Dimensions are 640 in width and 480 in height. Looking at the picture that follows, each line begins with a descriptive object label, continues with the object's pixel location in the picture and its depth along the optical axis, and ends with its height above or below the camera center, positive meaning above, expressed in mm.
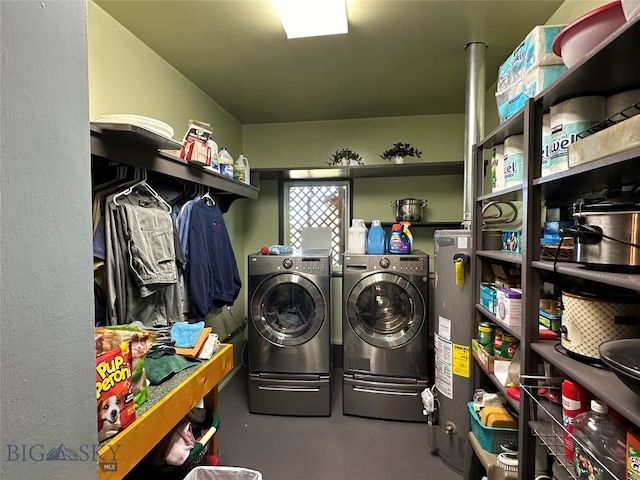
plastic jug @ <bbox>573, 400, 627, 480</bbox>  813 -581
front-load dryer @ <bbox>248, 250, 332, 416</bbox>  2318 -824
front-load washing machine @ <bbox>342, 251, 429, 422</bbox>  2256 -785
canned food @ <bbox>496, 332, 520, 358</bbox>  1439 -521
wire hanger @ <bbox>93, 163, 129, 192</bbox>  1468 +286
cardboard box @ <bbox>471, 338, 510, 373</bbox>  1496 -618
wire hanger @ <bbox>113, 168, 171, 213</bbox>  1454 +234
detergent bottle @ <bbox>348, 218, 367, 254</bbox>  2475 -52
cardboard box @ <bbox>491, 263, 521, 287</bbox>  1515 -211
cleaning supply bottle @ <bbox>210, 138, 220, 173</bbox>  1942 +500
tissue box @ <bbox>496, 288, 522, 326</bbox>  1292 -309
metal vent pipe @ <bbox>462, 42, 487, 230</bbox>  1900 +811
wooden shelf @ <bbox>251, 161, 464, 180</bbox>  2615 +560
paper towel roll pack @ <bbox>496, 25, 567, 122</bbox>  1085 +600
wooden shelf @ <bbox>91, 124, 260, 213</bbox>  1155 +354
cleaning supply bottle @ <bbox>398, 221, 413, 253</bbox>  2330 +17
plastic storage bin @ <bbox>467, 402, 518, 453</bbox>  1408 -924
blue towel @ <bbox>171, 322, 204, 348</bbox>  1431 -463
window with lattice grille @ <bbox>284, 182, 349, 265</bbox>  3227 +250
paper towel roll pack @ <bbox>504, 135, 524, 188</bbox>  1311 +313
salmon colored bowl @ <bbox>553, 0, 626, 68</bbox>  811 +552
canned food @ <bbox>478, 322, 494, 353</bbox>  1554 -513
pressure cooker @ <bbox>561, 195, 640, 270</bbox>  762 -2
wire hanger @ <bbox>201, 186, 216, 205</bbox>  2089 +249
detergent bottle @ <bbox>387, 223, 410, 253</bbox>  2305 -65
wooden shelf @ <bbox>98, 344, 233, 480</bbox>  870 -618
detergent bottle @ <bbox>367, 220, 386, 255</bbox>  2383 -58
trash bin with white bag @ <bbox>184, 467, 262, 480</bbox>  1353 -1038
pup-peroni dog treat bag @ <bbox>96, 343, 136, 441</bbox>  871 -455
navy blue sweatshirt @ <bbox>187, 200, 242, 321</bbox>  1817 -190
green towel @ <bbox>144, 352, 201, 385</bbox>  1210 -534
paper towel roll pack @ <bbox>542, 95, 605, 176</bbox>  958 +347
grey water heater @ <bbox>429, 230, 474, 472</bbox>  1779 -663
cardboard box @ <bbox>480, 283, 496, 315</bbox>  1497 -321
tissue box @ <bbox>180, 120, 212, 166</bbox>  1695 +499
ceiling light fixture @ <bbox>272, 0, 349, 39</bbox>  1487 +1079
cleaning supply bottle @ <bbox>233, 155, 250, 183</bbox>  2466 +505
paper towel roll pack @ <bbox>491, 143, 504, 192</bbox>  1442 +313
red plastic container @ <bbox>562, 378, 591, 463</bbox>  951 -525
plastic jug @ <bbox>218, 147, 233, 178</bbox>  2152 +490
